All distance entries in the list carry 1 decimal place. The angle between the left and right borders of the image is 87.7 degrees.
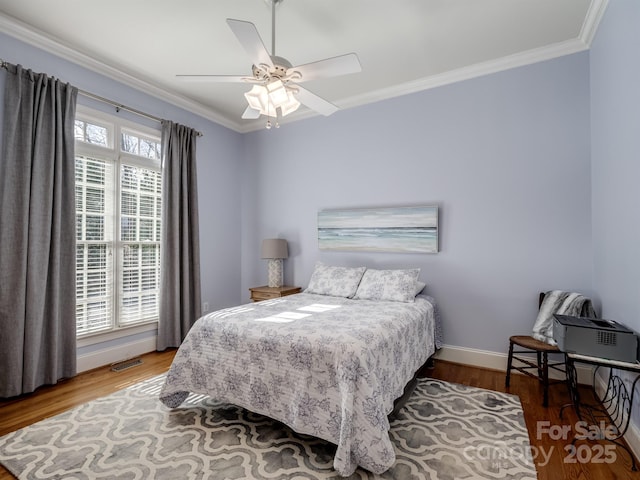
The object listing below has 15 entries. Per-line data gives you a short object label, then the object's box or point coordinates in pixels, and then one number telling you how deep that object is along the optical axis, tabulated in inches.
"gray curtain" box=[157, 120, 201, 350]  147.6
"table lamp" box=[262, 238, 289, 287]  165.5
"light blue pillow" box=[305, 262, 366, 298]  136.8
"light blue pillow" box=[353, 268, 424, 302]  123.9
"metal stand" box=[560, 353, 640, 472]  74.5
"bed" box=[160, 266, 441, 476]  67.9
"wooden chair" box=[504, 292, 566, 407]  97.7
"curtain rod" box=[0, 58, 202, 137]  102.3
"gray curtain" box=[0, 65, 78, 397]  101.3
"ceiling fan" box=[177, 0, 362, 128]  80.4
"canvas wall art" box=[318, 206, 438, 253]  135.9
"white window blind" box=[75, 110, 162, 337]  124.2
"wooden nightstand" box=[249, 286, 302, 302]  155.8
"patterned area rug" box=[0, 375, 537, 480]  69.3
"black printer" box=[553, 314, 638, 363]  72.7
